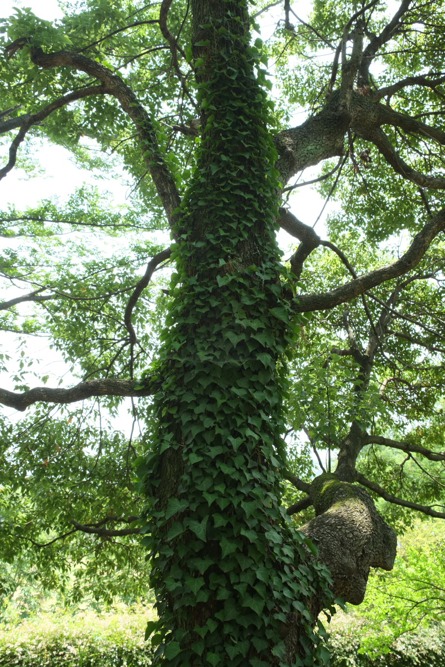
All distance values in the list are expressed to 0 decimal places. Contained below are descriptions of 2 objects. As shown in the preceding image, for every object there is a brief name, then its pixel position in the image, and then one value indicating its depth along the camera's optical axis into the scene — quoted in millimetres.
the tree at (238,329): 2672
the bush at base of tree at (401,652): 9758
